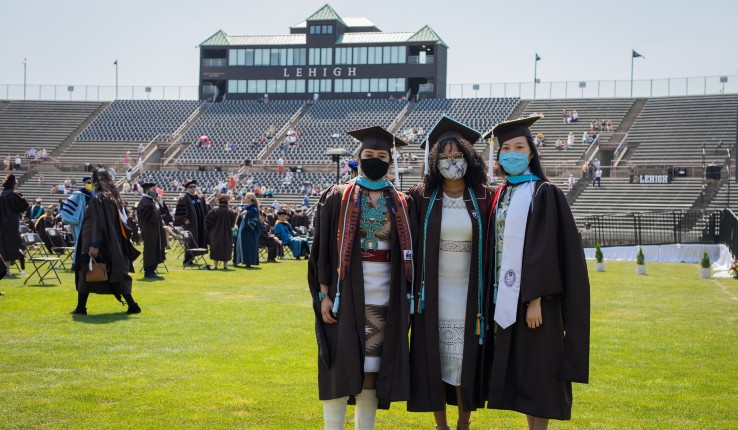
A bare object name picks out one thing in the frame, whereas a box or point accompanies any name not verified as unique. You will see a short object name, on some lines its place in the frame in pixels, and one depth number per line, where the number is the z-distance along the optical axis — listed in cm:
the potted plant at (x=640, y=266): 2166
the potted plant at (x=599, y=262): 2247
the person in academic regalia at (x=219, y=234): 2100
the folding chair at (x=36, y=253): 1552
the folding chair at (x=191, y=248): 2049
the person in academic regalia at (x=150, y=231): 1775
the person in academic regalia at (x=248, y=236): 2227
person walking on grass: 1126
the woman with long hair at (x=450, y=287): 565
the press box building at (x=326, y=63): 5975
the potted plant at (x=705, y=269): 2058
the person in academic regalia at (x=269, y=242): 2475
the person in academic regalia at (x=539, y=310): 548
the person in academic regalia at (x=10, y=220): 1641
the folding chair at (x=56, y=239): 2175
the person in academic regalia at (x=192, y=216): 2145
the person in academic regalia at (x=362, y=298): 554
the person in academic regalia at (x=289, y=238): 2686
